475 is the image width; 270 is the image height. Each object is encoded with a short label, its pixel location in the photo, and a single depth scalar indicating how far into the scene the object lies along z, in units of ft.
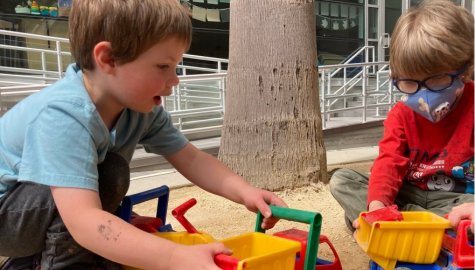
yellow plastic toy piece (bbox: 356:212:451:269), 4.80
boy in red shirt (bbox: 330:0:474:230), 6.08
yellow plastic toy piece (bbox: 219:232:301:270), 3.87
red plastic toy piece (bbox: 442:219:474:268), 4.53
